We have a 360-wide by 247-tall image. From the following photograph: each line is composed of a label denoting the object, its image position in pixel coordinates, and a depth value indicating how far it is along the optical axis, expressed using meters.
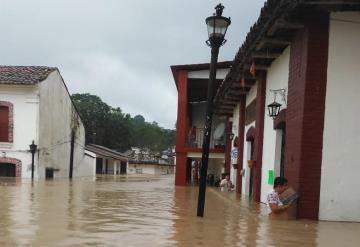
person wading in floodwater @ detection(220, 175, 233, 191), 20.80
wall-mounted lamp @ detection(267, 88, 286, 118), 11.57
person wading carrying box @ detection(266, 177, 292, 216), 9.00
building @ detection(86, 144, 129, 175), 52.26
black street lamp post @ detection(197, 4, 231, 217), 9.42
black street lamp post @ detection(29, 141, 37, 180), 30.77
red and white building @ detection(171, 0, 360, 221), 9.12
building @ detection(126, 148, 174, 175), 69.56
